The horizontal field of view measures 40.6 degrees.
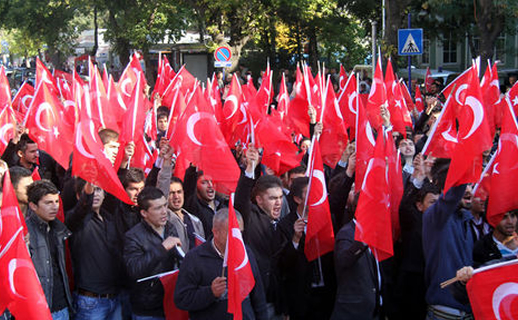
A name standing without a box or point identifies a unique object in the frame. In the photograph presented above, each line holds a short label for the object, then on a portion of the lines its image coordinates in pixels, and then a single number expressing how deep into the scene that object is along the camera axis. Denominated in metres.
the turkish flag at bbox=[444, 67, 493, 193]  4.81
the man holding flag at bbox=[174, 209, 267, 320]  4.38
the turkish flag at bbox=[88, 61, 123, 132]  8.58
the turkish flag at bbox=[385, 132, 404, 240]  5.83
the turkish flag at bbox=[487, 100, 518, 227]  4.81
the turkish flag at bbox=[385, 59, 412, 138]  9.45
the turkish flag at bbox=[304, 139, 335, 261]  5.35
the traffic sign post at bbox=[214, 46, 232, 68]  17.77
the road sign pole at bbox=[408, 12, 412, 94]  14.14
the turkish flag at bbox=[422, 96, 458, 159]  6.46
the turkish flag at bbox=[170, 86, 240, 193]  5.68
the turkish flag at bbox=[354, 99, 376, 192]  5.88
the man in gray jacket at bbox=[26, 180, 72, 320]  4.94
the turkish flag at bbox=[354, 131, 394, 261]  4.98
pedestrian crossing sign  13.64
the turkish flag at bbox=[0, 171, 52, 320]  4.33
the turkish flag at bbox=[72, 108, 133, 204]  5.52
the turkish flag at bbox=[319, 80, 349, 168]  8.18
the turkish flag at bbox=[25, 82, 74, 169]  8.11
